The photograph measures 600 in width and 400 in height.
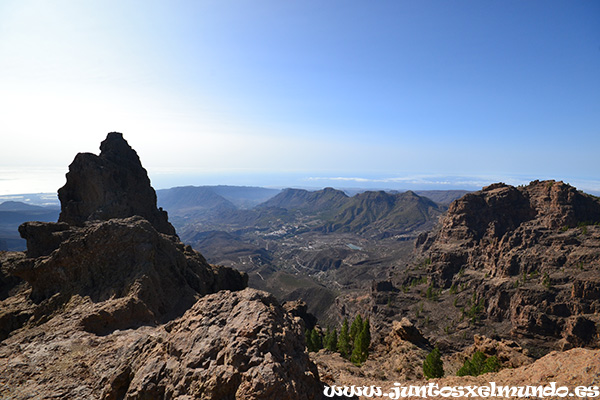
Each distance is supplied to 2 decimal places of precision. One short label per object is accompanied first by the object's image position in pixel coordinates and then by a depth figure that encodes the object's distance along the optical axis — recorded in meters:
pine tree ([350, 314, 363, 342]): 66.69
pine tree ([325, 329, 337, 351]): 61.25
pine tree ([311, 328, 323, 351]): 60.06
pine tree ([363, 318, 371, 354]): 53.06
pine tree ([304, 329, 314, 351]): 60.06
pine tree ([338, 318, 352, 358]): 56.65
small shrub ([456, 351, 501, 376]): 36.84
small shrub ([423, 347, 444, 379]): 37.47
